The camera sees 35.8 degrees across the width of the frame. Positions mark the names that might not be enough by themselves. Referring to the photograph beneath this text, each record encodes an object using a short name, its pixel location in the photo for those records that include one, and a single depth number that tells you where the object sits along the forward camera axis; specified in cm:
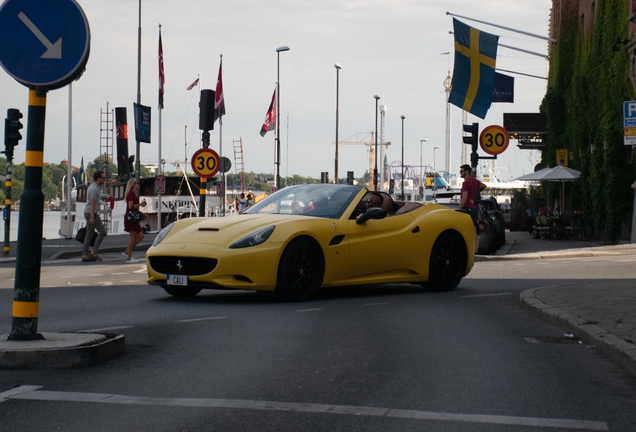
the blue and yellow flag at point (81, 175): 8938
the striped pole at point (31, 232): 689
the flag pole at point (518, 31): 3459
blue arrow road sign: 677
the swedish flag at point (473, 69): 2827
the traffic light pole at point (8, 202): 2439
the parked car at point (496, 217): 2645
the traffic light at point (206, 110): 1995
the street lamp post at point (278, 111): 6102
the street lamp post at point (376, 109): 8300
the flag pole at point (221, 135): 6077
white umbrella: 3253
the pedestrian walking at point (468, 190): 1955
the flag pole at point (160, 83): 4516
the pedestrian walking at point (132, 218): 2052
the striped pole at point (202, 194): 2103
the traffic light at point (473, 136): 2491
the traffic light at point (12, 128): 2359
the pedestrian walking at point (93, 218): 2045
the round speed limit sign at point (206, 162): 2136
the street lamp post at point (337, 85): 6769
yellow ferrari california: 1079
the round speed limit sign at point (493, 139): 2323
